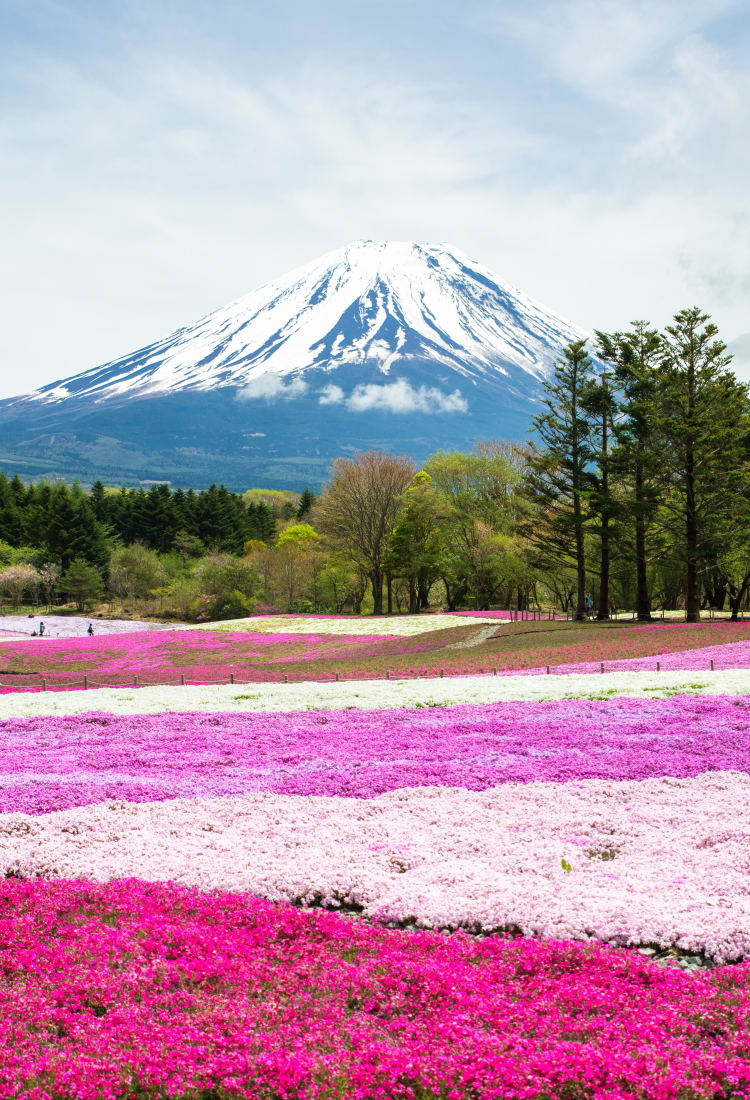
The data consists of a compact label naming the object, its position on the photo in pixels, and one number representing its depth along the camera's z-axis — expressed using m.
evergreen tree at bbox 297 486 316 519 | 126.29
